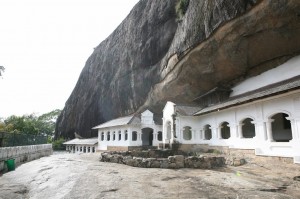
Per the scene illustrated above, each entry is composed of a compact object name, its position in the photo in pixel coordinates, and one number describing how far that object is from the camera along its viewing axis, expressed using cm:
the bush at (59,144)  4860
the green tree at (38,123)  4050
